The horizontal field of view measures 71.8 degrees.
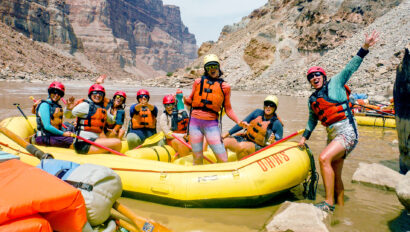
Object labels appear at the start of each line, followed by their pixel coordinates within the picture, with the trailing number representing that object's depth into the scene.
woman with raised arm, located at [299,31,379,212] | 2.95
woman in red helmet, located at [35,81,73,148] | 4.02
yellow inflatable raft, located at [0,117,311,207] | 3.21
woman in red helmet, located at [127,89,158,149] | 5.52
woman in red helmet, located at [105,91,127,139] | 5.29
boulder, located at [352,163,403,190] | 3.89
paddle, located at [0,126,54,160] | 3.08
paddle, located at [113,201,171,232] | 2.44
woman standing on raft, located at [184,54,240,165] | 3.41
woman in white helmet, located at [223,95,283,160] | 4.23
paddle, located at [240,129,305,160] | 3.67
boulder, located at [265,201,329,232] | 2.53
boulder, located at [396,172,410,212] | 2.52
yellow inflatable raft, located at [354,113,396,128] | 9.26
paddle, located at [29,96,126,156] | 4.01
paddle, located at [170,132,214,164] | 4.51
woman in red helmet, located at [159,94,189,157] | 5.33
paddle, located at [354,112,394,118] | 9.56
